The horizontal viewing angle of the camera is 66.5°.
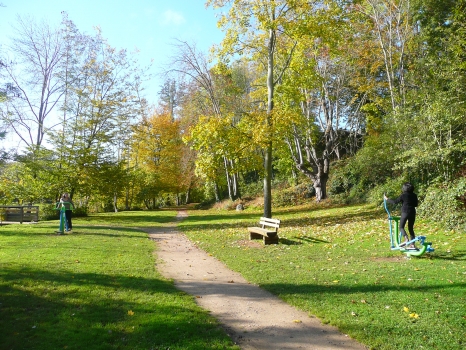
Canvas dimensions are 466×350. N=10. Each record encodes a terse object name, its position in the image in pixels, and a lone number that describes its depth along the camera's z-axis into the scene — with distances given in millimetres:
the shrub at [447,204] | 11578
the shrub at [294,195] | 28162
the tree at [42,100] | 26875
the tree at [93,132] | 24766
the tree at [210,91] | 25125
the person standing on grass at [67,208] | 14641
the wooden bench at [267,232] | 12031
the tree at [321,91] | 15414
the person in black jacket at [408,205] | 8836
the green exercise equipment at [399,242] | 8227
